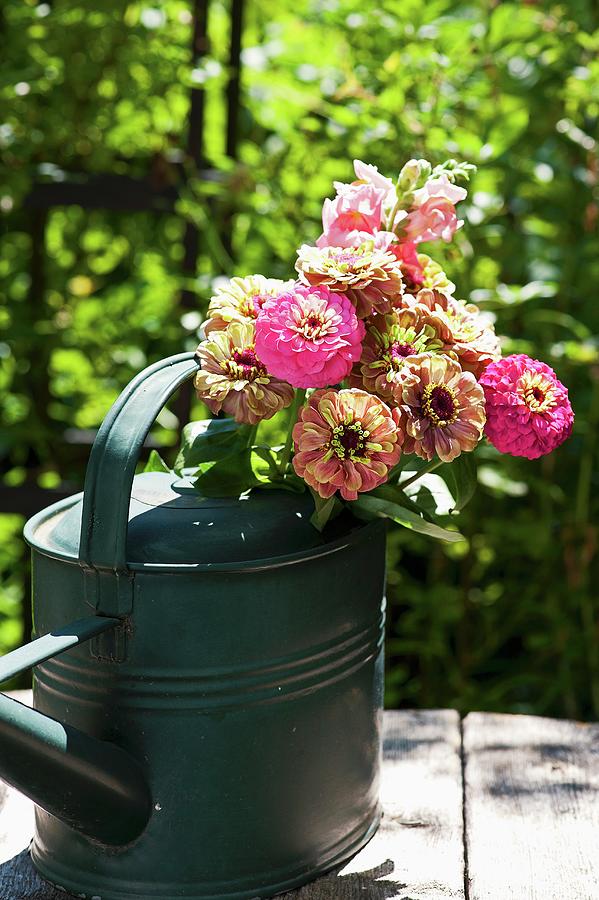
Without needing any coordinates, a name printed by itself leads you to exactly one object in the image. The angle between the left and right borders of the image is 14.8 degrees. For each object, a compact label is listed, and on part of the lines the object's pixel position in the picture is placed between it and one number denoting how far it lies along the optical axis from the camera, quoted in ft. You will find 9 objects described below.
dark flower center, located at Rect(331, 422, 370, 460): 4.34
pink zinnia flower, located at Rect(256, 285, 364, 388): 4.32
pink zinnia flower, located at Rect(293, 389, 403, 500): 4.34
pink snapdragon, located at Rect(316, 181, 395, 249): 4.57
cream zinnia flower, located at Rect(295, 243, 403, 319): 4.39
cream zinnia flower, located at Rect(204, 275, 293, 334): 4.50
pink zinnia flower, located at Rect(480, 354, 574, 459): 4.46
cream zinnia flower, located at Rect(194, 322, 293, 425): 4.43
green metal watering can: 4.32
